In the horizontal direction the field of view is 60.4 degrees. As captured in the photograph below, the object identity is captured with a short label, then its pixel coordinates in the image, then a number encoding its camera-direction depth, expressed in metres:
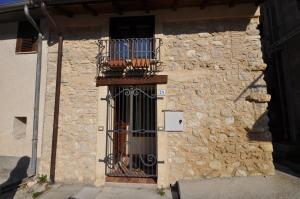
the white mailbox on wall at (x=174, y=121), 5.87
